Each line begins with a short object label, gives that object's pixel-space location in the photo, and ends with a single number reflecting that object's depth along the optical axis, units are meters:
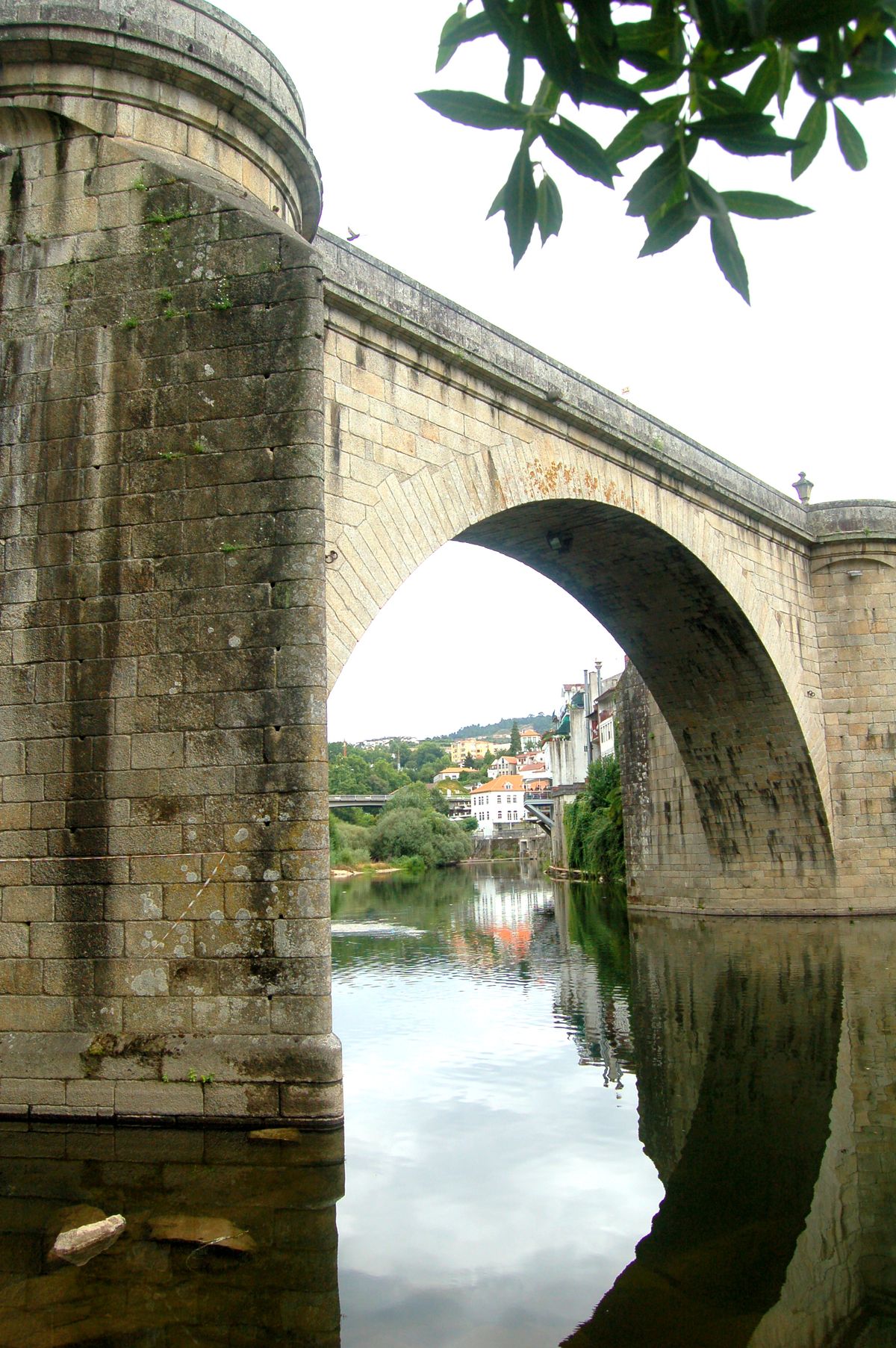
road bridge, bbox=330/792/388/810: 50.42
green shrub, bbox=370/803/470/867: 46.81
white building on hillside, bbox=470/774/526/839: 92.81
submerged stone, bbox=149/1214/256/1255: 4.10
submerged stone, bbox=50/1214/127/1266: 3.97
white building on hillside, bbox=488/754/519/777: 107.06
